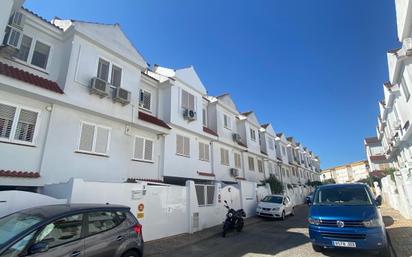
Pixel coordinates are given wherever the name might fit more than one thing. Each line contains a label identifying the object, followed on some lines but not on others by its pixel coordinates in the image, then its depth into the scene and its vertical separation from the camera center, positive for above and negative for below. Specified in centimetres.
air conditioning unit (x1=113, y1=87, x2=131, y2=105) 1109 +479
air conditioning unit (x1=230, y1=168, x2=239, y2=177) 1960 +203
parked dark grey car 386 -60
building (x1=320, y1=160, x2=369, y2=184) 7235 +747
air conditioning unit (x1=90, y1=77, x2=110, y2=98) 1021 +481
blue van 628 -77
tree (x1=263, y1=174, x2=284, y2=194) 2381 +112
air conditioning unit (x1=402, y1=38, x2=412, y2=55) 1308 +822
